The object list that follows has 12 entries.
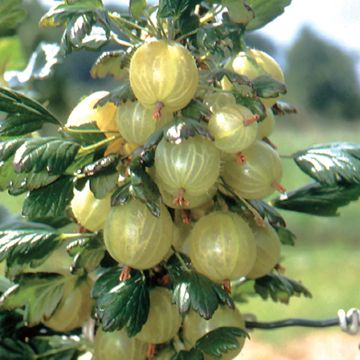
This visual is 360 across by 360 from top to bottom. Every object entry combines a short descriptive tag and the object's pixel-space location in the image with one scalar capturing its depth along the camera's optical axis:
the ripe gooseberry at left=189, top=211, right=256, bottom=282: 0.49
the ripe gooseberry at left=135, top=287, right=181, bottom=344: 0.50
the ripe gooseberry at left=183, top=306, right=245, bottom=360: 0.50
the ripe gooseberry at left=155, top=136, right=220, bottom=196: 0.47
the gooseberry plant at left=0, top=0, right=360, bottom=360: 0.47
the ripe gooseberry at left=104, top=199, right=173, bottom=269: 0.48
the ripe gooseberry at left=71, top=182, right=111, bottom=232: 0.50
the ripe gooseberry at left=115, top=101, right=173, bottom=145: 0.48
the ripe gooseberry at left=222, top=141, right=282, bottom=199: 0.48
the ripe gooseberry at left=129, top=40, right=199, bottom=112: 0.47
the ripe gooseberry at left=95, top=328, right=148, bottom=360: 0.51
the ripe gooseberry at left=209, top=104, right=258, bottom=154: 0.47
